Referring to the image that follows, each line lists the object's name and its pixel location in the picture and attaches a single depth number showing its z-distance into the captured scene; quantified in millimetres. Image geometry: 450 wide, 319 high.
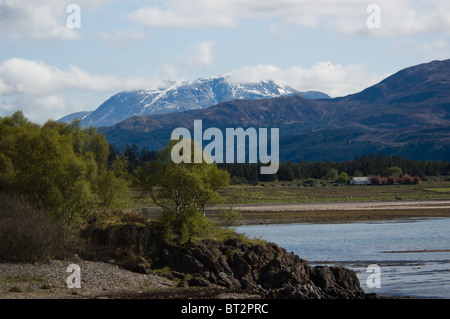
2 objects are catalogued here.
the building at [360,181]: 185750
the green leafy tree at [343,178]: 190975
